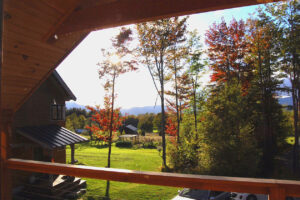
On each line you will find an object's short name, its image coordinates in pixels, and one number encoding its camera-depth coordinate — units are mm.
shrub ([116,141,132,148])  18469
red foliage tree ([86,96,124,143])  9859
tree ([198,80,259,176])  7078
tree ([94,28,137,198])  8844
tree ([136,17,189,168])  9500
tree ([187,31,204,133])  10758
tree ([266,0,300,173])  8594
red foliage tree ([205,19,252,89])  11102
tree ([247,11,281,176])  9750
